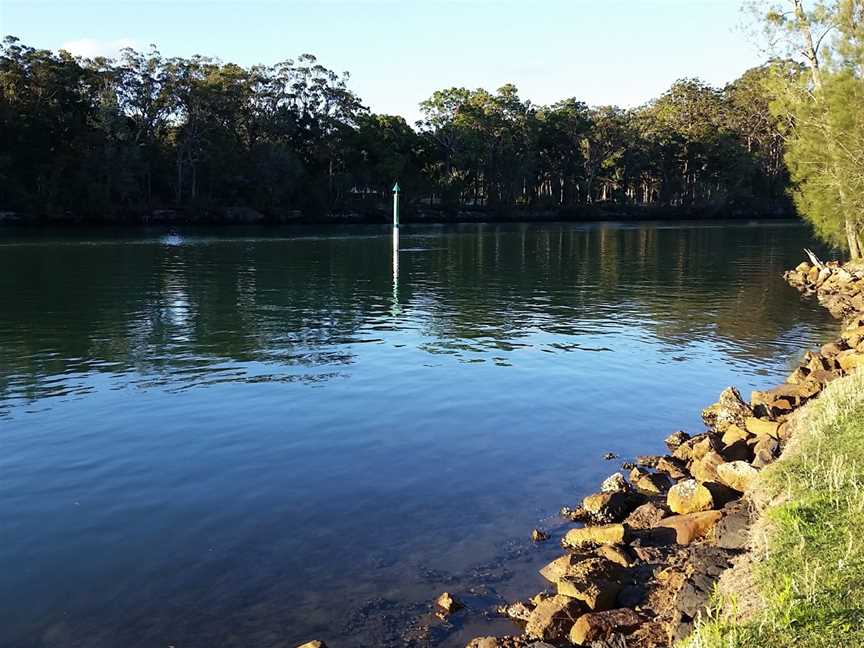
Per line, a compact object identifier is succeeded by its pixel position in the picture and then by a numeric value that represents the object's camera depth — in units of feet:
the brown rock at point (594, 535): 35.83
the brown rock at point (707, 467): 41.91
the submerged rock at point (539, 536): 37.55
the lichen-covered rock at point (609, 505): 39.47
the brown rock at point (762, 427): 47.47
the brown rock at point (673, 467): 45.57
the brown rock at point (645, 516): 38.22
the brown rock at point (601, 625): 27.27
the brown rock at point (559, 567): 32.86
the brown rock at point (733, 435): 47.76
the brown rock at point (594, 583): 29.32
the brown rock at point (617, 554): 33.50
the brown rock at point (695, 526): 35.24
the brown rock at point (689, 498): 37.70
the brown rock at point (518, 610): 30.04
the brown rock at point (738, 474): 39.09
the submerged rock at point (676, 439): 51.52
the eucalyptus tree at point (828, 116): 132.87
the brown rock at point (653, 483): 42.98
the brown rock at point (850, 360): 60.28
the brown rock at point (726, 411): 54.90
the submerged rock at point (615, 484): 42.27
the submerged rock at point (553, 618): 27.99
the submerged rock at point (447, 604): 30.73
